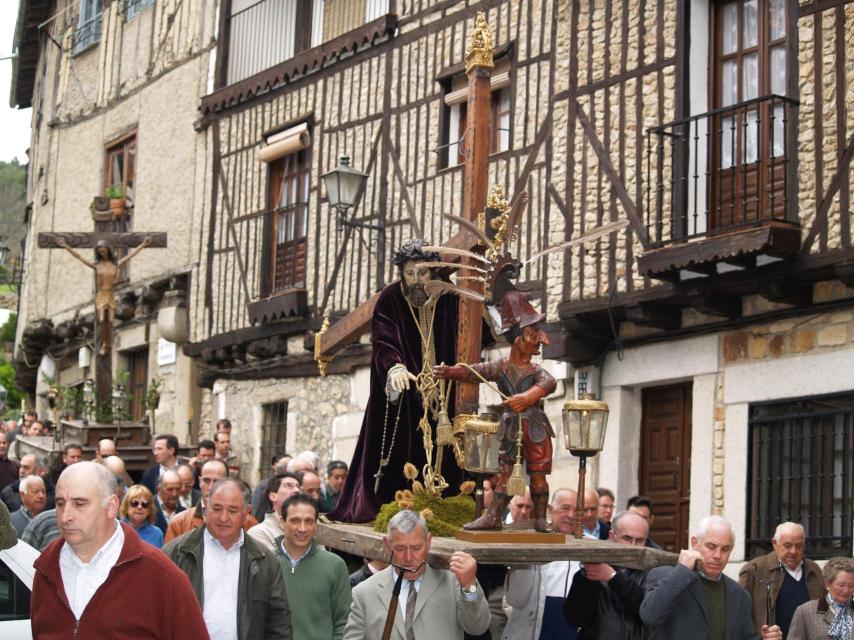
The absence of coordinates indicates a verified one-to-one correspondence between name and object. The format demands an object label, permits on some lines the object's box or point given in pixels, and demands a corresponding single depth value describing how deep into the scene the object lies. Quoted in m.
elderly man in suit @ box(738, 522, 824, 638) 14.30
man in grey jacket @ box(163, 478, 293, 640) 9.88
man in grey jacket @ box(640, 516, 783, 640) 10.82
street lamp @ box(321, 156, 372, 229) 23.50
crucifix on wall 30.63
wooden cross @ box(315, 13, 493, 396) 11.37
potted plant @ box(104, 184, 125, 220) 33.50
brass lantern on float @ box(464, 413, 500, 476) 10.11
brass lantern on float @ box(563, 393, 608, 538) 10.27
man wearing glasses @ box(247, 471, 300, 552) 12.02
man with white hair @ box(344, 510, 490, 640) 9.91
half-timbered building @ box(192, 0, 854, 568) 17.84
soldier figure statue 10.24
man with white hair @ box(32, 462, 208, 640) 7.50
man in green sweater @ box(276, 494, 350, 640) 11.18
